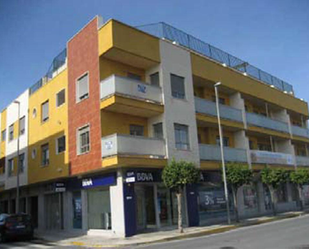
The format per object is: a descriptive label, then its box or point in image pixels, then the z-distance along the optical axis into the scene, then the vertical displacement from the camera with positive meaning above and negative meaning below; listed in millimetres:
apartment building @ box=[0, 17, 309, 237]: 20156 +4780
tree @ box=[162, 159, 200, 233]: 19438 +1323
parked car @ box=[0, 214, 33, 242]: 20973 -847
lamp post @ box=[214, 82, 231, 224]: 22591 +1514
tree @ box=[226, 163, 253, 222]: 23781 +1405
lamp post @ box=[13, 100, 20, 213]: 27527 +2187
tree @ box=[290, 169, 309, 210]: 31562 +1452
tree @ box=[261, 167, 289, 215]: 27766 +1348
